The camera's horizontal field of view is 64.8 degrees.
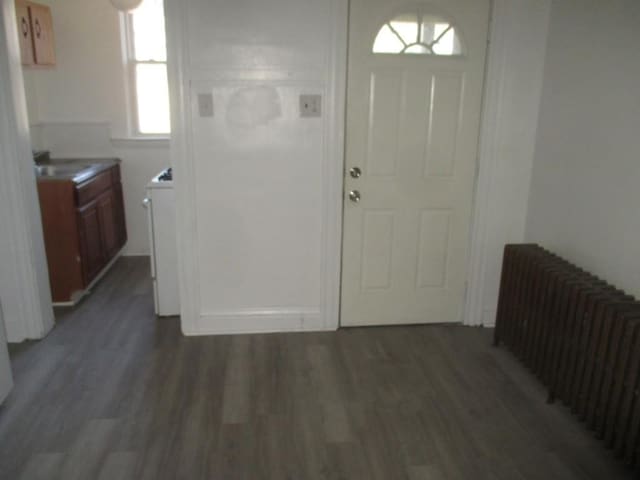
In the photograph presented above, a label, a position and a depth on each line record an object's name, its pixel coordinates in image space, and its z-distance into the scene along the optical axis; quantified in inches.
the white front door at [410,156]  119.1
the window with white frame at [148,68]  180.2
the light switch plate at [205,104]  117.0
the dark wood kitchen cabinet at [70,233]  143.1
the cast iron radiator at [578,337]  79.8
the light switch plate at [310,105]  119.4
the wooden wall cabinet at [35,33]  142.5
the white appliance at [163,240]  133.3
